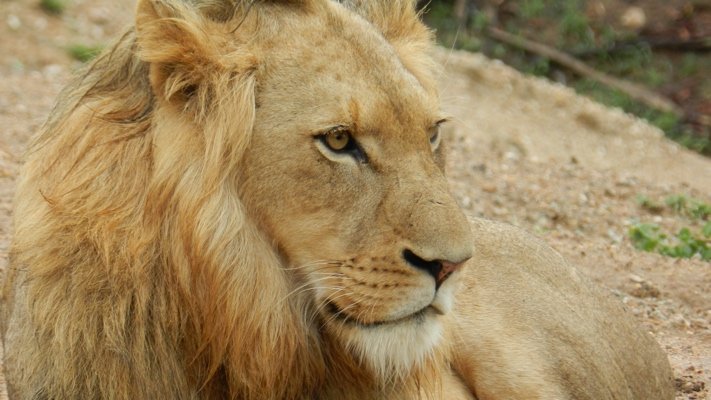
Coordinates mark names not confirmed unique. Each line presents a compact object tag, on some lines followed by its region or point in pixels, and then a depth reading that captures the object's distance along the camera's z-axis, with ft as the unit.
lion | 19.07
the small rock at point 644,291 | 36.52
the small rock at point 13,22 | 61.87
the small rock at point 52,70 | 58.07
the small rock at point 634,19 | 85.66
